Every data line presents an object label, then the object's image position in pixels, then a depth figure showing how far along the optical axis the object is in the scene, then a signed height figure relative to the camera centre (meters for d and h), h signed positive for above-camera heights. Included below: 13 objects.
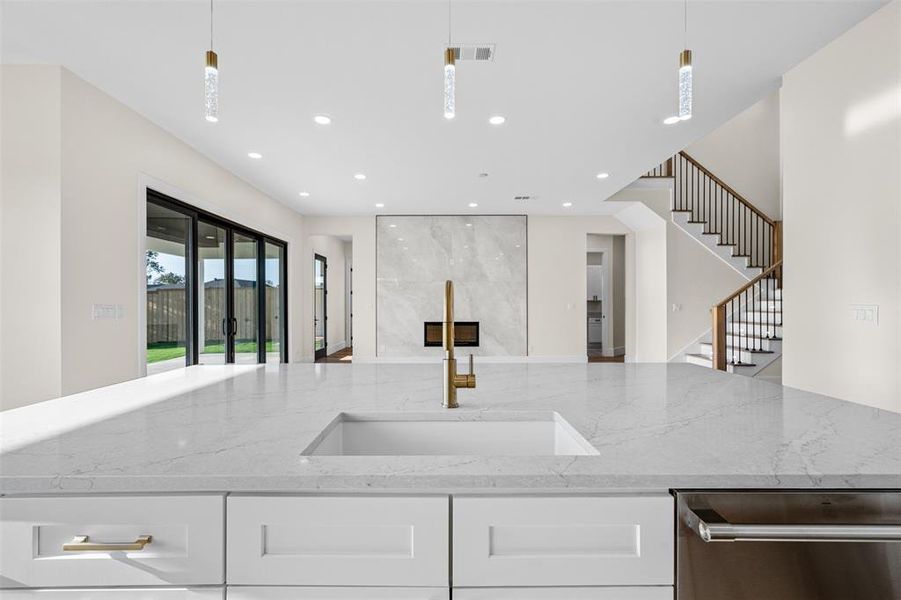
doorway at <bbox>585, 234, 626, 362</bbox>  9.52 +0.07
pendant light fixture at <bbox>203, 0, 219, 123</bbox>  1.78 +0.85
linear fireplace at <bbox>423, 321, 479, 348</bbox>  8.23 -0.62
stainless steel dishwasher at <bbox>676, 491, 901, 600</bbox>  0.75 -0.42
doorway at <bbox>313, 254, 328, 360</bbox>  9.18 -0.14
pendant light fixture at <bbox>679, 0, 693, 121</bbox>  1.76 +0.85
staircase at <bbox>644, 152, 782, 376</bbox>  6.66 +1.11
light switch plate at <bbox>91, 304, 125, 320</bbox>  3.31 -0.08
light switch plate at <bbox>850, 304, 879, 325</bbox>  2.52 -0.09
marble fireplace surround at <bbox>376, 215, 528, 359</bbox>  8.27 +0.49
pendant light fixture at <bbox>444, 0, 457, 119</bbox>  1.79 +0.87
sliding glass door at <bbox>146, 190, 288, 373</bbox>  4.13 +0.12
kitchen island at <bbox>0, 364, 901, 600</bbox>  0.78 -0.39
